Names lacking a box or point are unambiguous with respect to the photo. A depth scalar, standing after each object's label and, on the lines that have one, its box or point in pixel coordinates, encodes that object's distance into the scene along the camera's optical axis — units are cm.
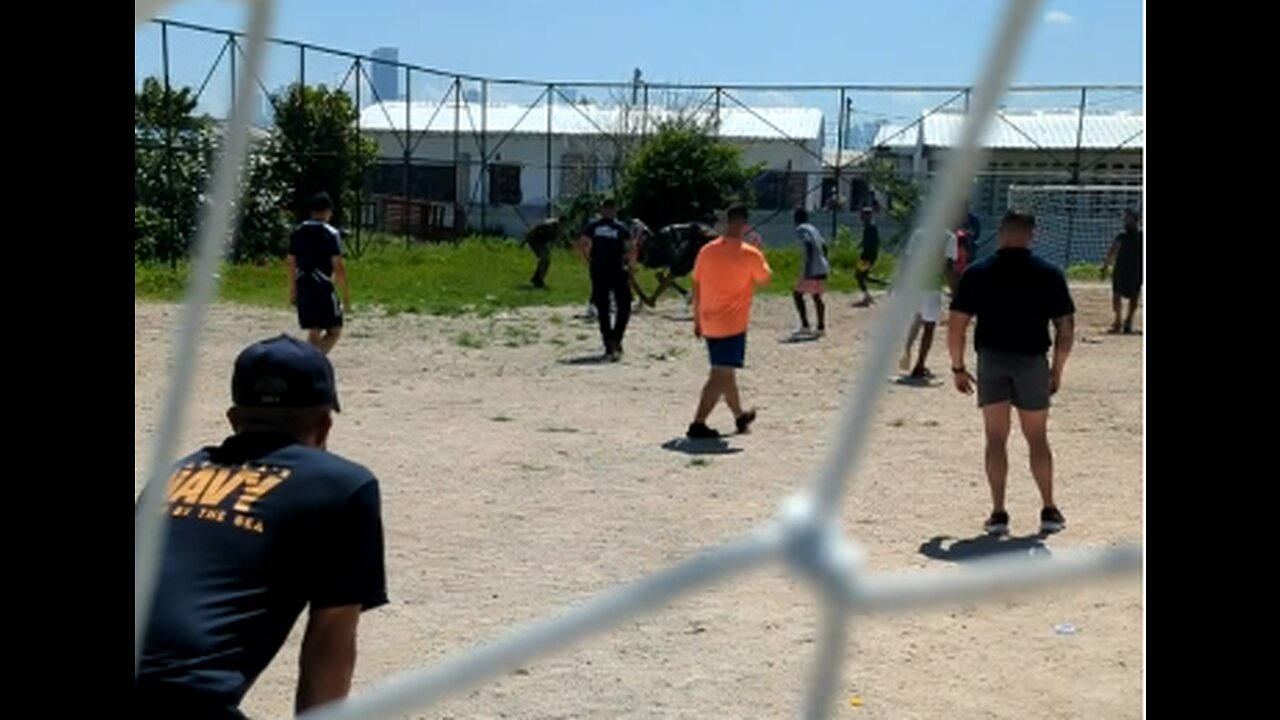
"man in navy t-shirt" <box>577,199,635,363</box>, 1186
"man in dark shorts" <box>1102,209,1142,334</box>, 1359
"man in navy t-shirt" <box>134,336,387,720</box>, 196
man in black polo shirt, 592
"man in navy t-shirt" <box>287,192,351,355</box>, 897
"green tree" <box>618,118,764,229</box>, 2748
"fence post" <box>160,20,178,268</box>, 1296
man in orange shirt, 802
